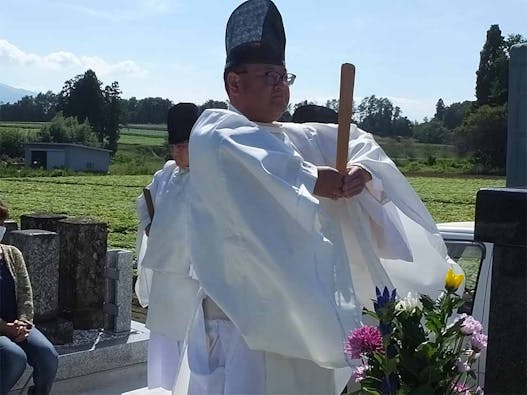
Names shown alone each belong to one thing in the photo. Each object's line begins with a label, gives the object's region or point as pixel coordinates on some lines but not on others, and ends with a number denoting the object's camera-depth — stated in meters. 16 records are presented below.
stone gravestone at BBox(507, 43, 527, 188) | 3.99
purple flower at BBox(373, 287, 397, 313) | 2.21
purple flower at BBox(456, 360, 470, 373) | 2.19
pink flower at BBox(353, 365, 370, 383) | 2.23
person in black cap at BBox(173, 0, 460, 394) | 2.47
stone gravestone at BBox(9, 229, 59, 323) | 5.26
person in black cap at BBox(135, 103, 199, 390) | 4.41
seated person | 4.43
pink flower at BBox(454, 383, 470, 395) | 2.21
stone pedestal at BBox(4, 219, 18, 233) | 5.94
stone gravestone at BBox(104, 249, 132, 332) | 5.80
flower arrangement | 2.12
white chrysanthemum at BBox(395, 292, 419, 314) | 2.14
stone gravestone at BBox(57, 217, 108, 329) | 5.73
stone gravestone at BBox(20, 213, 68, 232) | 5.97
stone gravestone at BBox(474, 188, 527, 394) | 2.48
